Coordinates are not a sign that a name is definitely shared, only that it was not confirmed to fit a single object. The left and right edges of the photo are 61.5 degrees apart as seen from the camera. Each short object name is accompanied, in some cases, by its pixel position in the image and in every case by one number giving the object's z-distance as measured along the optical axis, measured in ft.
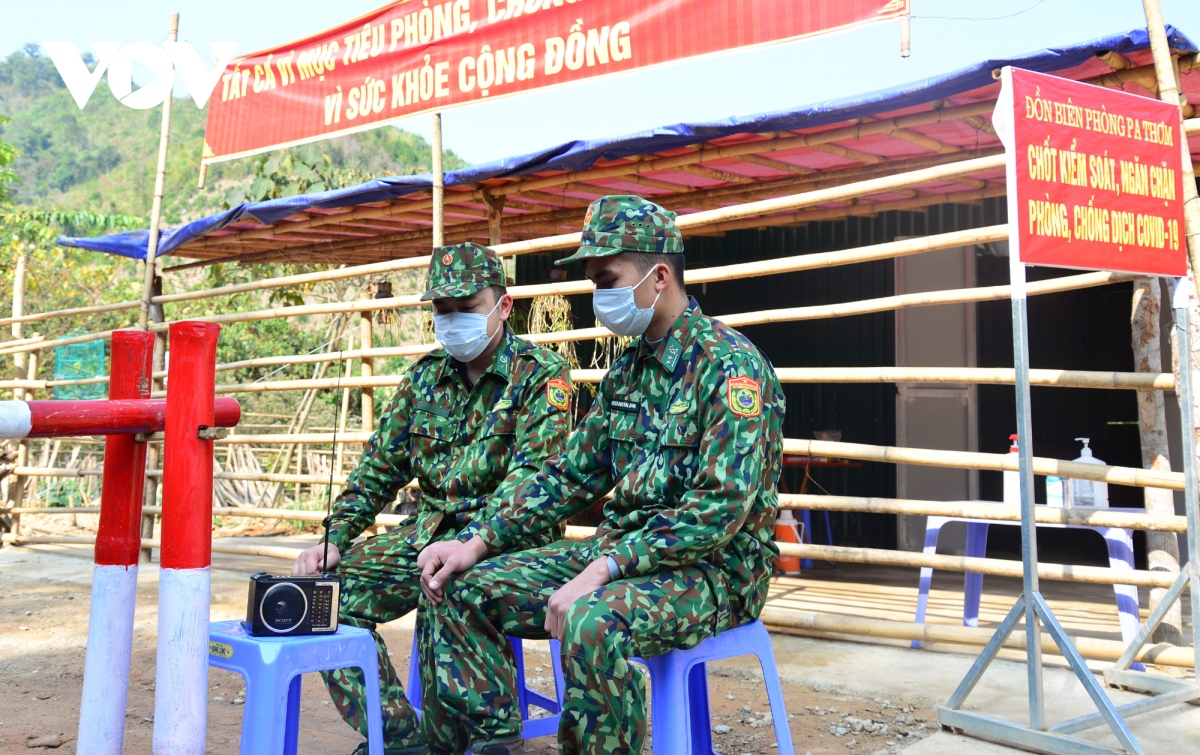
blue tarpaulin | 11.74
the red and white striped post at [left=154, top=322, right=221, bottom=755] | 5.59
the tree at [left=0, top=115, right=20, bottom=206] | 45.32
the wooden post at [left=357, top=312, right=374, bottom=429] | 18.66
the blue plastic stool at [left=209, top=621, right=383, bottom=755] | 6.98
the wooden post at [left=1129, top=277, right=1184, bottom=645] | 12.00
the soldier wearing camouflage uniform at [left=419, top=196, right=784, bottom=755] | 6.86
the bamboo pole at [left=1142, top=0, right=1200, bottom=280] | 10.59
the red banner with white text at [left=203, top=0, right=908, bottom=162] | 13.08
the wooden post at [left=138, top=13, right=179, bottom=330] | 20.93
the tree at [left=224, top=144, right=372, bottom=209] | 34.47
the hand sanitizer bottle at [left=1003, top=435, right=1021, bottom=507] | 14.03
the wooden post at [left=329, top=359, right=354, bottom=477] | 29.63
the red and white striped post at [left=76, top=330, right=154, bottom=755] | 5.96
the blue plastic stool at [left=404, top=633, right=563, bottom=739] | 9.36
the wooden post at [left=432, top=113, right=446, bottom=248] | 16.60
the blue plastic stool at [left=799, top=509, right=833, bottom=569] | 22.34
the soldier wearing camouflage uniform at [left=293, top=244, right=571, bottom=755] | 9.06
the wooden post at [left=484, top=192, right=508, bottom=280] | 19.12
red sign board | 9.71
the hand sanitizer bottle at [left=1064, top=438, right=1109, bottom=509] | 13.92
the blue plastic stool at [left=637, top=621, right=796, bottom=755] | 7.05
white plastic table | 12.55
